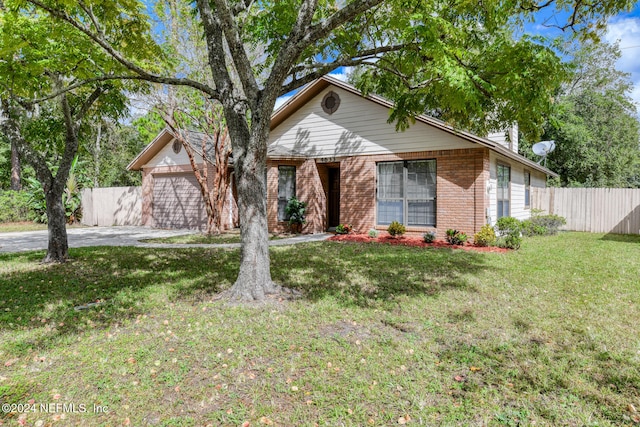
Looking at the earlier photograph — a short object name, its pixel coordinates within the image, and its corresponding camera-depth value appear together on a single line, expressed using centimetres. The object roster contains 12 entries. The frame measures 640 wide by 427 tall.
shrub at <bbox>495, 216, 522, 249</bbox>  989
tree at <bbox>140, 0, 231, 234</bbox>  1224
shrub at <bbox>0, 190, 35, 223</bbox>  1836
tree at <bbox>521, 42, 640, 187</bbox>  2272
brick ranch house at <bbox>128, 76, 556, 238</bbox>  1094
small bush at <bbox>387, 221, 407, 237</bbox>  1166
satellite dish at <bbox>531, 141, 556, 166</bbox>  1725
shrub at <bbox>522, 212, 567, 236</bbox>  1382
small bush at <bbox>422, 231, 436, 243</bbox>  1102
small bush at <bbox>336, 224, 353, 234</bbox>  1288
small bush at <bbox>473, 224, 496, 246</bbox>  1017
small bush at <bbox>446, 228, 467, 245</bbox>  1056
